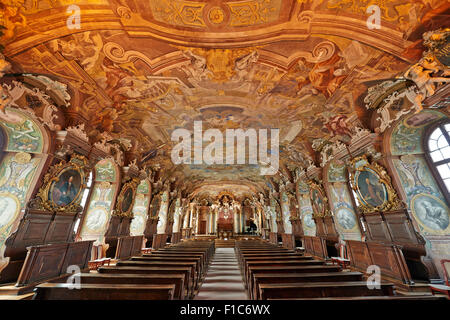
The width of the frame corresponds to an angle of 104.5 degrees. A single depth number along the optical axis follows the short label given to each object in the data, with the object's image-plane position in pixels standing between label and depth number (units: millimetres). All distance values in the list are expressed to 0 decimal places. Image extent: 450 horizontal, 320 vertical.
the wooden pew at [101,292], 2758
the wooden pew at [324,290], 2881
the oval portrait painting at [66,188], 5699
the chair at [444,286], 4084
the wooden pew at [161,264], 4777
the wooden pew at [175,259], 5598
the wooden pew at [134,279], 3408
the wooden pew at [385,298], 2270
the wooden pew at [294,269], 4148
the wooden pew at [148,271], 4102
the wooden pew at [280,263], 4985
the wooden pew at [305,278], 3482
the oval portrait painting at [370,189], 6176
